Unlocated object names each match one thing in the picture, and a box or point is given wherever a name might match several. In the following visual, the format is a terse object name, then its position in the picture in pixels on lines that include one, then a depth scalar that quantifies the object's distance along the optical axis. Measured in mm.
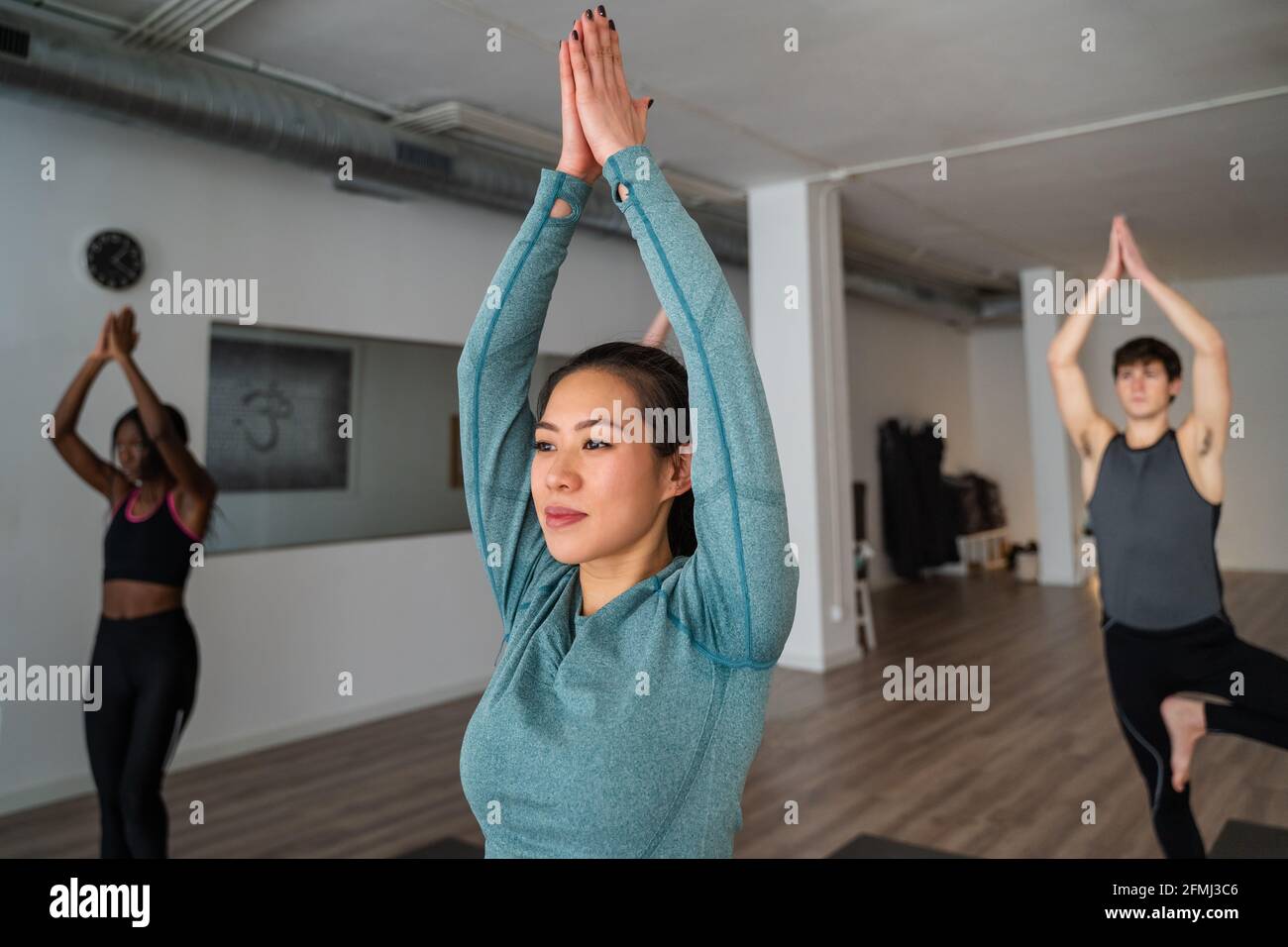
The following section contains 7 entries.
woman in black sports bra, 2465
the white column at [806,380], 5109
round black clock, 3562
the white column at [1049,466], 4215
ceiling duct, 2930
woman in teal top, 694
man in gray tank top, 2219
